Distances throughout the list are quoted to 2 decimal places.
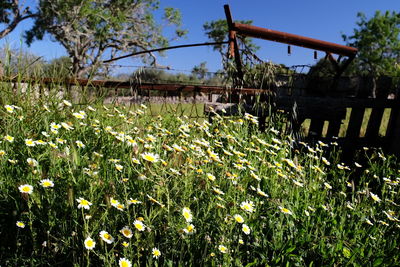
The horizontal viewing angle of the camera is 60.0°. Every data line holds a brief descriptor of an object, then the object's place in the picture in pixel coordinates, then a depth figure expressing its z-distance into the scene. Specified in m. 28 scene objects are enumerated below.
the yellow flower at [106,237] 1.61
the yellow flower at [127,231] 1.68
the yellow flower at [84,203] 1.67
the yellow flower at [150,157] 1.94
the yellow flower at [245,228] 1.89
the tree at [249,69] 5.68
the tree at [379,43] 41.28
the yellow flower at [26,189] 1.70
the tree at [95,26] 23.41
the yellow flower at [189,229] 1.73
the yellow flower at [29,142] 2.17
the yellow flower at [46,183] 1.75
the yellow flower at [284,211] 2.12
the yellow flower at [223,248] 1.75
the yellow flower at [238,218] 1.86
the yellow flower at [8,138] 2.33
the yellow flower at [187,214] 1.70
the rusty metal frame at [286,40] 5.74
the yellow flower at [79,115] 2.68
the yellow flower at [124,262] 1.60
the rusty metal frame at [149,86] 4.34
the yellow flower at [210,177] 2.15
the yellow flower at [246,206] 1.91
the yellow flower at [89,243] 1.55
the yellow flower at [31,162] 1.89
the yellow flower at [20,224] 1.79
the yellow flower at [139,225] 1.67
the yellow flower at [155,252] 1.68
